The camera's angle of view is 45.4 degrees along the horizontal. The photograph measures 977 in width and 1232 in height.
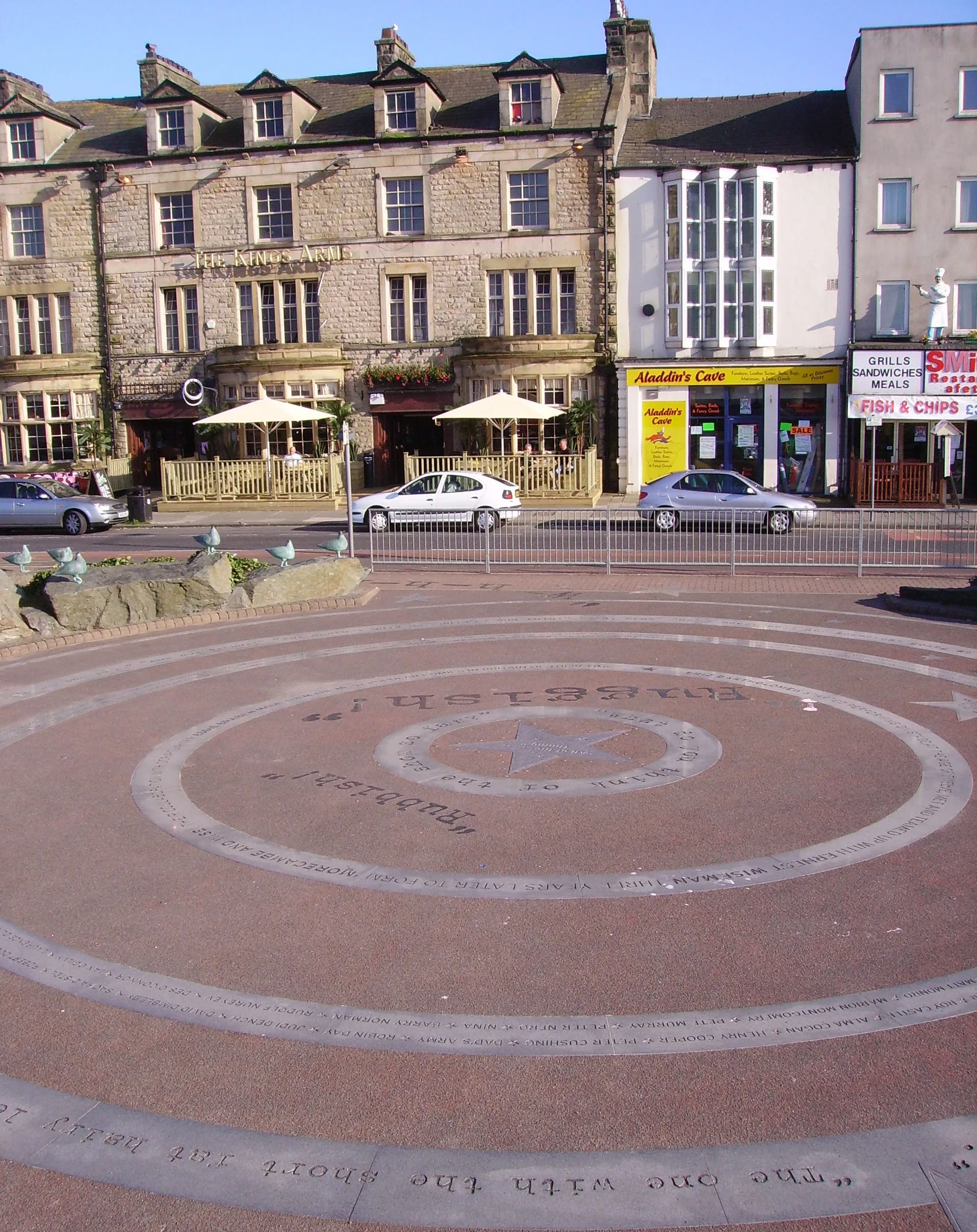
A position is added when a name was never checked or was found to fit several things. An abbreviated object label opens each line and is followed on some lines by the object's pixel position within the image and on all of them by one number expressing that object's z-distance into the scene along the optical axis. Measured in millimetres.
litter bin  32750
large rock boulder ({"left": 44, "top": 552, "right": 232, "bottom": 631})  15102
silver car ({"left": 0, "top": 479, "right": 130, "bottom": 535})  29688
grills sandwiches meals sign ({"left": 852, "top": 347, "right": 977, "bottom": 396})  33719
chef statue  33562
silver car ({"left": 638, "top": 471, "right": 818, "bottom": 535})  24109
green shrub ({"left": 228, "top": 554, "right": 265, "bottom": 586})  17188
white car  27498
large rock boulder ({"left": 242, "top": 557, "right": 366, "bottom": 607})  16766
